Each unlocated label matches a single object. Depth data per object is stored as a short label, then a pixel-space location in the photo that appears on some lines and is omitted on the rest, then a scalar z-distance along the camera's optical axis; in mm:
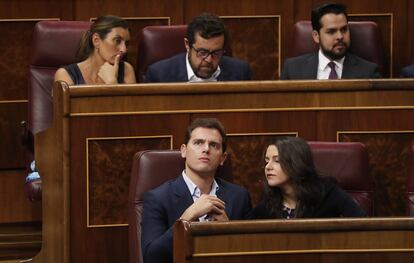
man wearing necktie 20796
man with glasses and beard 20540
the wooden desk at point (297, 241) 18925
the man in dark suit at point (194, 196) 19423
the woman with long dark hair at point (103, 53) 20556
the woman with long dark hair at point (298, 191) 19606
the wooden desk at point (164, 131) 19896
